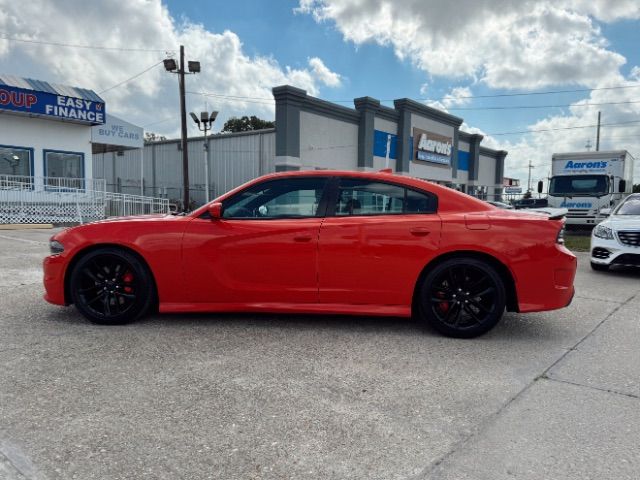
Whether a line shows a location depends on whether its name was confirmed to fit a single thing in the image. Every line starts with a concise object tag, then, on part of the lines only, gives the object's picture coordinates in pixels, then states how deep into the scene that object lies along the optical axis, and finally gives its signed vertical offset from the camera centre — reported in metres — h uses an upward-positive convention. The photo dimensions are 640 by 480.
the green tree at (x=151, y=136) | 69.83 +8.97
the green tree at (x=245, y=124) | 62.22 +9.84
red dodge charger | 4.21 -0.50
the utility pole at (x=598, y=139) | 53.50 +7.31
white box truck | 16.97 +0.85
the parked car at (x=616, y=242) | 7.91 -0.61
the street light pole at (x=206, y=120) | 26.09 +4.30
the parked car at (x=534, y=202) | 33.97 +0.22
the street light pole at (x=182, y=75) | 23.14 +6.03
